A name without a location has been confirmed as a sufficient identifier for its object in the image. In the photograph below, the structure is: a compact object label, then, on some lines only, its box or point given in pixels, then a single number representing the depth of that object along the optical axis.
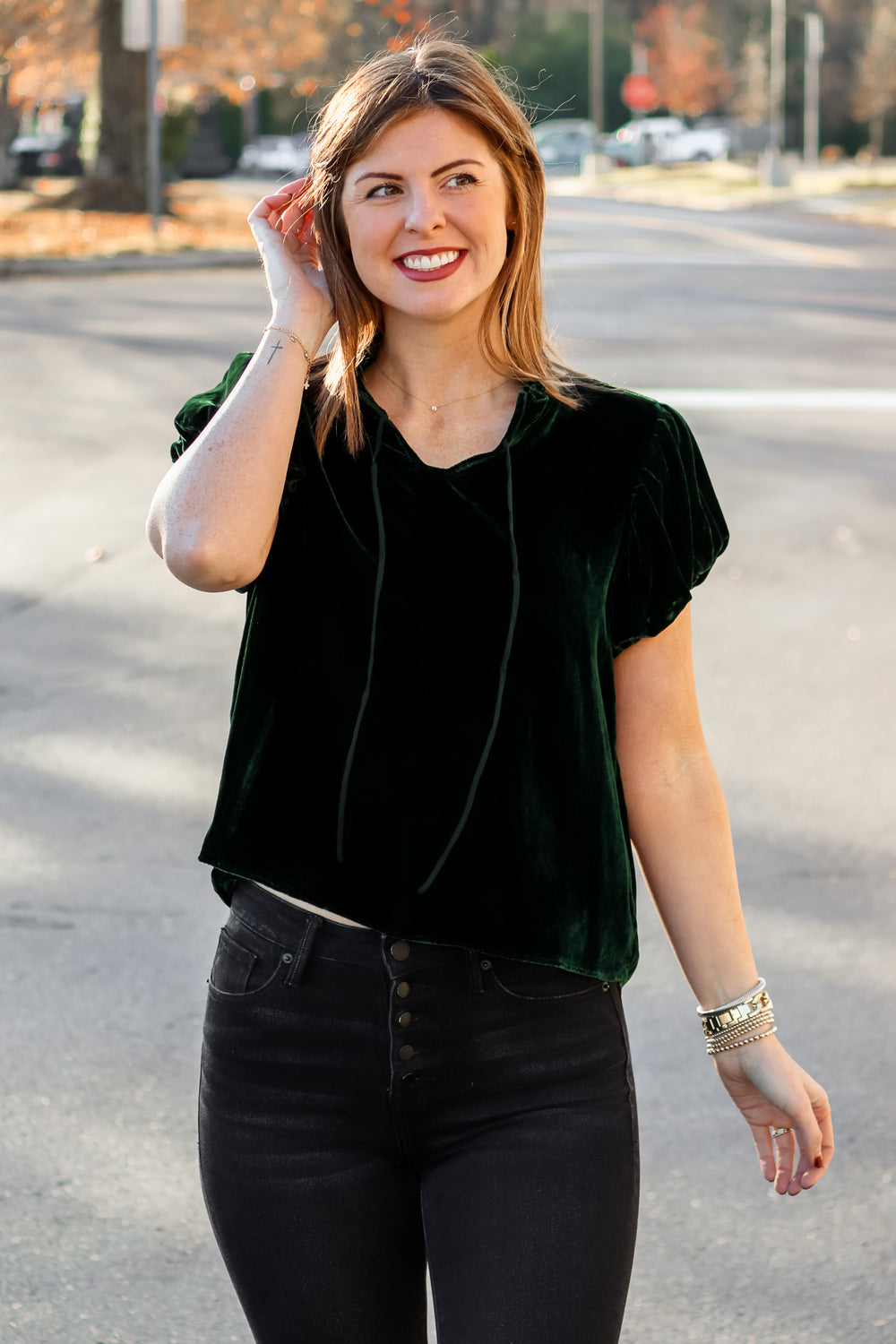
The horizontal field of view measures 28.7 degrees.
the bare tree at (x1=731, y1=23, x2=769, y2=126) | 61.03
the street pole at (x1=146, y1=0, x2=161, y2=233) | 19.70
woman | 1.83
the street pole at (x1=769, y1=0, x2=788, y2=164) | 49.53
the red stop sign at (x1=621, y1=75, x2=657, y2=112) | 53.00
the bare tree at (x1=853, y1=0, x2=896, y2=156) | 56.78
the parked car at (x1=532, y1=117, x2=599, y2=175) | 53.50
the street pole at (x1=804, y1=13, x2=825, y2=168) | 47.84
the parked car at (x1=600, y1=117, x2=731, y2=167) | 66.31
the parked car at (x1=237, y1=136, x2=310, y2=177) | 54.62
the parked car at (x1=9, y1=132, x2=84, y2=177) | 45.41
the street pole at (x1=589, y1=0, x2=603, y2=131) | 64.19
